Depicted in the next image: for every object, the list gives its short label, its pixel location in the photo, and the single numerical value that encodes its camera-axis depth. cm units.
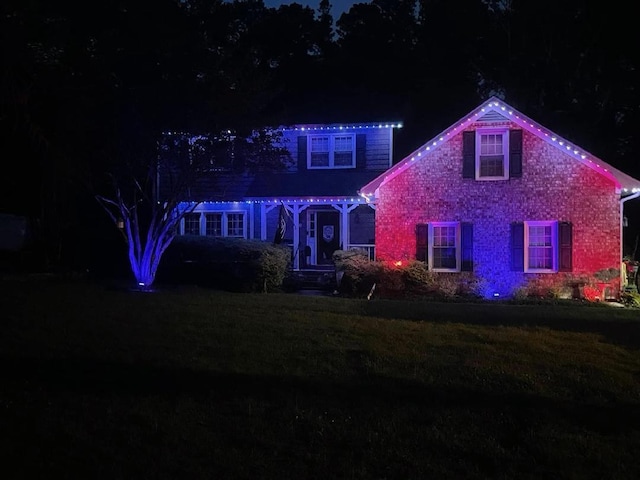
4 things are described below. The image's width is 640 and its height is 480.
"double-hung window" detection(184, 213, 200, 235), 2350
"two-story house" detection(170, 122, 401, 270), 2152
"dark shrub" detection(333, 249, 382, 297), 1734
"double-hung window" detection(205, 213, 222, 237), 2330
